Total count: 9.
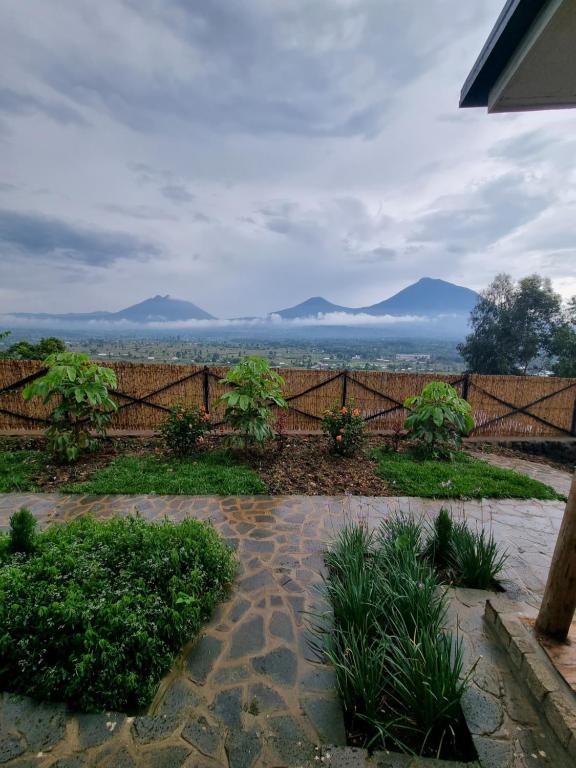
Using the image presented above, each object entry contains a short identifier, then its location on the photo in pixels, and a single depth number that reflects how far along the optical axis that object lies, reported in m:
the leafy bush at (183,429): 5.34
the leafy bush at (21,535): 2.50
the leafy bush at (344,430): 5.45
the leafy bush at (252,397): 5.23
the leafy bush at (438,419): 5.56
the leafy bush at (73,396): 4.74
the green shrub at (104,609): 1.70
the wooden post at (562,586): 1.80
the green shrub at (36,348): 9.05
